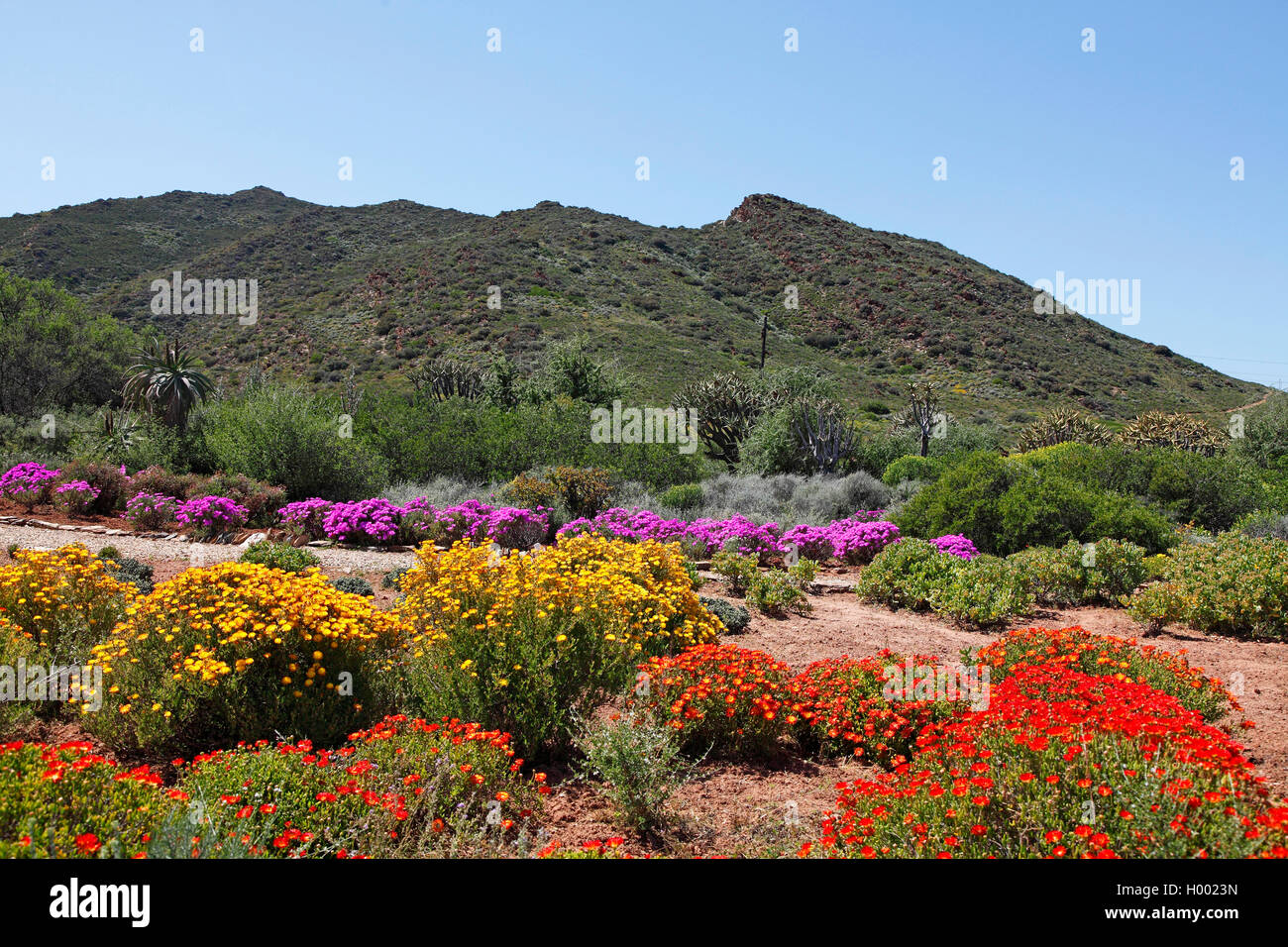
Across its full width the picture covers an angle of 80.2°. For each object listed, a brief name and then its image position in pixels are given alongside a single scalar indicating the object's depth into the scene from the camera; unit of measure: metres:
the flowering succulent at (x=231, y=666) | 4.03
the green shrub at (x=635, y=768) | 3.56
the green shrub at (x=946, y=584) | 7.52
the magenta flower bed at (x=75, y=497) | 12.91
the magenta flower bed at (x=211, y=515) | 11.86
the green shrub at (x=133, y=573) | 7.54
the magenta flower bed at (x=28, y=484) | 13.28
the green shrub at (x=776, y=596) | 8.09
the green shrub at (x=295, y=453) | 14.13
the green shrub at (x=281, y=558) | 8.47
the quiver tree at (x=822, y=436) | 17.14
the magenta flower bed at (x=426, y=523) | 11.33
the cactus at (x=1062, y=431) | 22.83
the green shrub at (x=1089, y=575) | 8.23
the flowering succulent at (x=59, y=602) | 5.18
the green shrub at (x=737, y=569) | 8.88
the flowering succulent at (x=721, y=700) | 4.52
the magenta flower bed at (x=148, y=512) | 12.23
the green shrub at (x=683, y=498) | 13.65
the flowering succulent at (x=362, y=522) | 11.49
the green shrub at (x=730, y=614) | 7.29
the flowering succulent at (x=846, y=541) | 10.95
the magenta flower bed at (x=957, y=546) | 9.62
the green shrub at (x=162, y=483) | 13.26
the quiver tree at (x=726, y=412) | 20.72
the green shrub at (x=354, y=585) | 7.79
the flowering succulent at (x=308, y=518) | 11.97
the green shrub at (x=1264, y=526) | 10.59
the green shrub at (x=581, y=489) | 13.09
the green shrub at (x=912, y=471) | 15.92
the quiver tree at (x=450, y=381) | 24.73
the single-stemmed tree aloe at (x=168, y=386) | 16.25
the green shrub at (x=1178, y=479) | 12.62
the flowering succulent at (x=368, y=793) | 2.87
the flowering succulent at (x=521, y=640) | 4.23
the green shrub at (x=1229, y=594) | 6.66
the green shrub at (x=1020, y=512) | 10.32
